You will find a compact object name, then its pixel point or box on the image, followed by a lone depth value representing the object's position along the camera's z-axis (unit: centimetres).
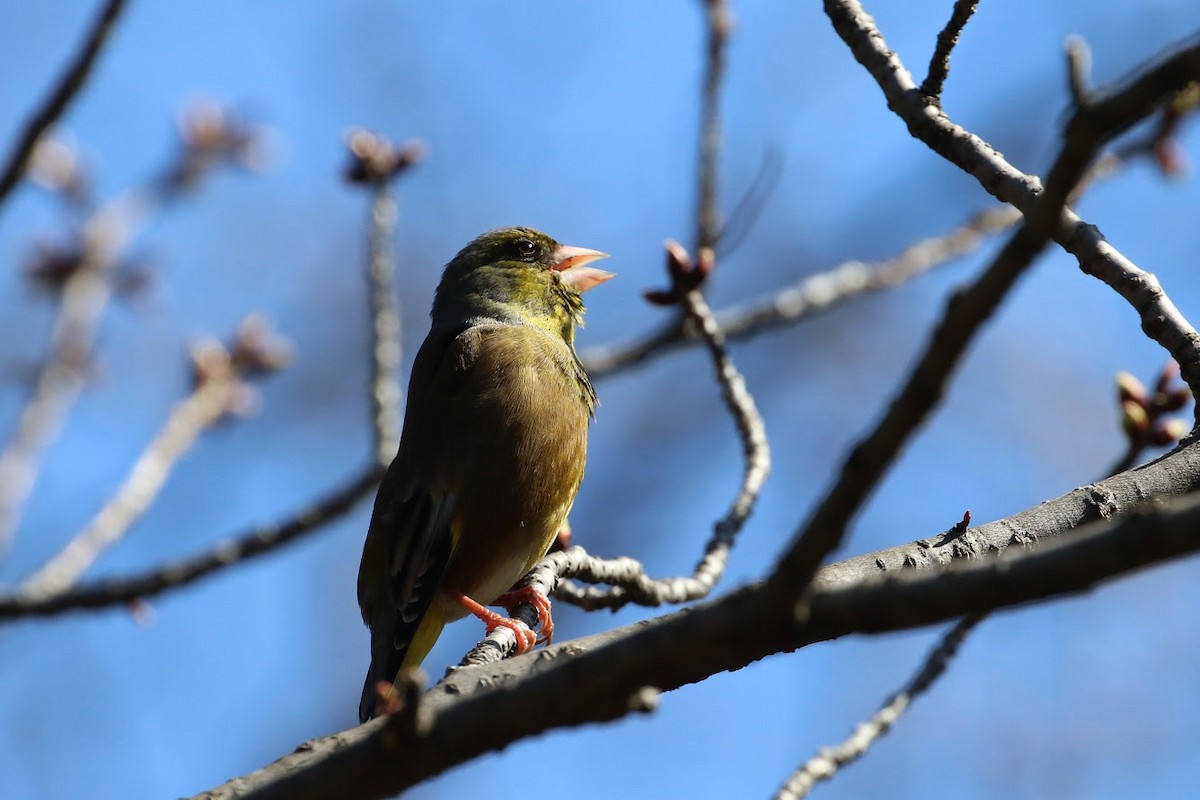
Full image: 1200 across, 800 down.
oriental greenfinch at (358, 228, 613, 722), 1062
